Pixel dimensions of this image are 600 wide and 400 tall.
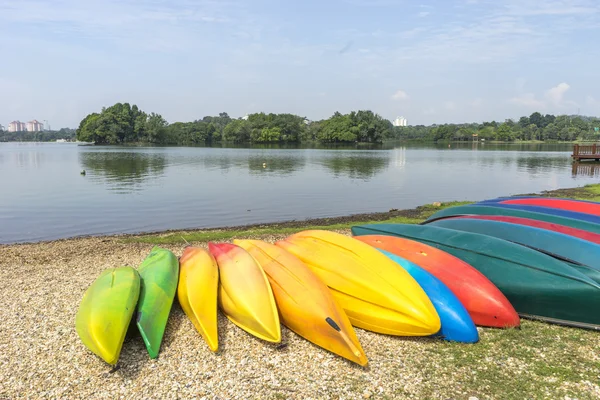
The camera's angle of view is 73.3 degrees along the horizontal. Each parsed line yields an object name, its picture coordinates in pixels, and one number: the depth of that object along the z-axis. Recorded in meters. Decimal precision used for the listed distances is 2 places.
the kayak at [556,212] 8.28
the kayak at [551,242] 5.88
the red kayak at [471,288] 5.29
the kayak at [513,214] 7.67
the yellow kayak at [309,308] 4.49
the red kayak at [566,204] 9.38
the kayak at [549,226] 7.02
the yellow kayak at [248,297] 4.83
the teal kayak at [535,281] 5.21
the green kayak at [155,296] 4.72
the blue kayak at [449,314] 4.96
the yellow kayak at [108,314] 4.38
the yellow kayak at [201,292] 4.96
